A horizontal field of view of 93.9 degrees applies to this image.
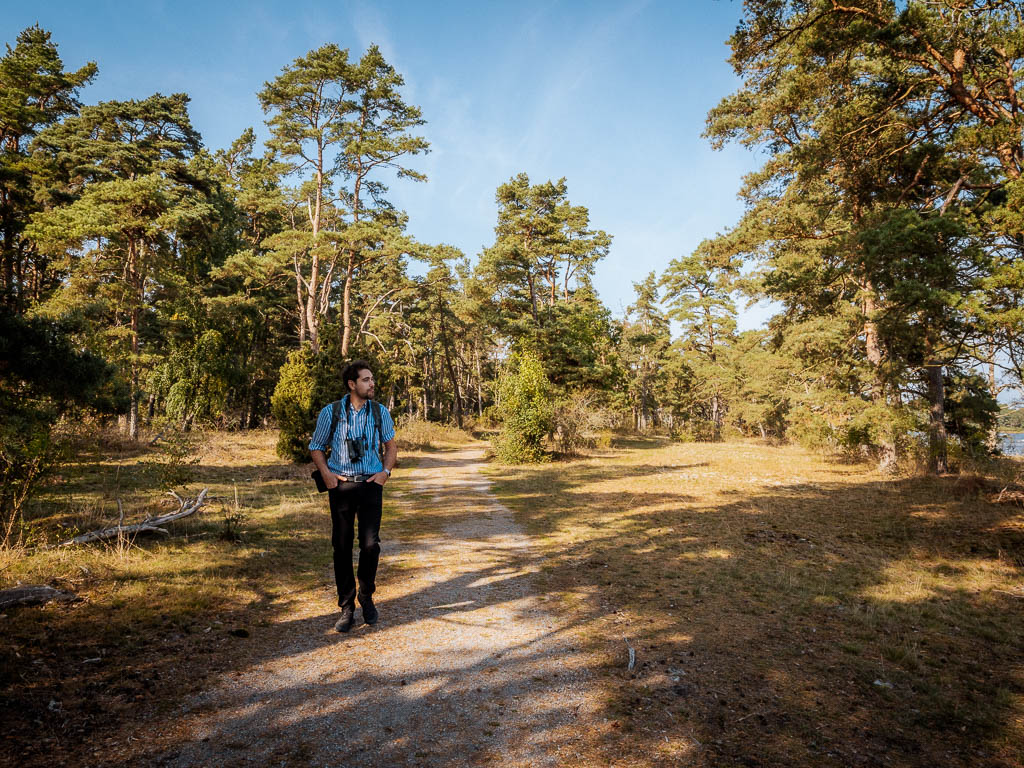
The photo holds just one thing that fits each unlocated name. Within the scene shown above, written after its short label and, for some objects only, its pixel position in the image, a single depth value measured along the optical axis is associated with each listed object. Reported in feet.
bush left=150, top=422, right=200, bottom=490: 28.30
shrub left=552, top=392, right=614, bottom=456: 67.77
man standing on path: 13.14
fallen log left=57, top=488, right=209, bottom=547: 18.21
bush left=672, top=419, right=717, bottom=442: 116.82
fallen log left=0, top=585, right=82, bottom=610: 12.67
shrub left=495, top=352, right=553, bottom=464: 61.41
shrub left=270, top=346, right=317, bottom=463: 50.62
